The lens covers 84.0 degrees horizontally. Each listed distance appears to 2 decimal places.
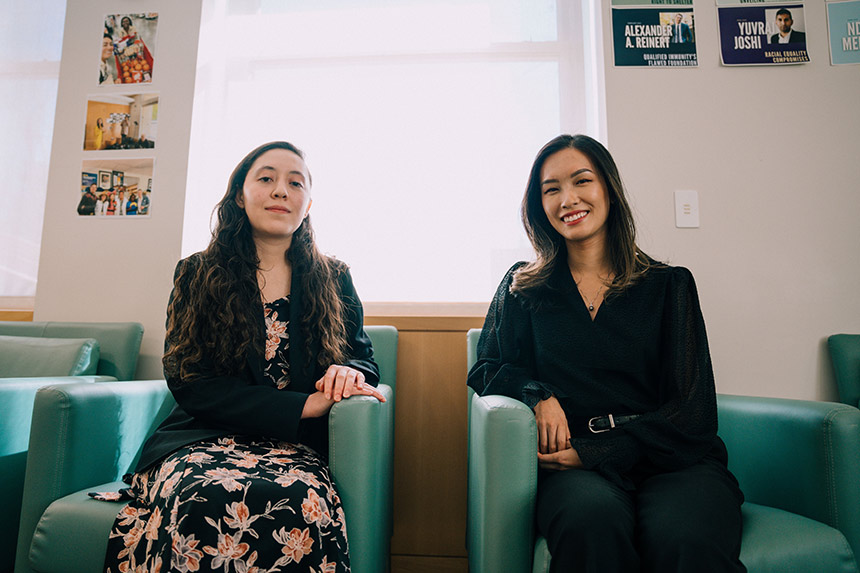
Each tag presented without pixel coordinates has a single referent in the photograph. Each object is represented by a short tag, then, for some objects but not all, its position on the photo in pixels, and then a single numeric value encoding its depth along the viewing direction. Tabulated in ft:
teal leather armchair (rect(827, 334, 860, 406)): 5.01
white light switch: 5.66
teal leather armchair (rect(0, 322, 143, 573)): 4.03
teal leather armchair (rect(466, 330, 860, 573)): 2.79
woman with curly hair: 2.89
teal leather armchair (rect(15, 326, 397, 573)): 3.18
